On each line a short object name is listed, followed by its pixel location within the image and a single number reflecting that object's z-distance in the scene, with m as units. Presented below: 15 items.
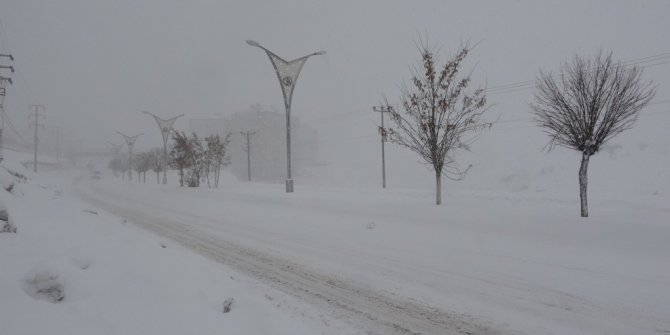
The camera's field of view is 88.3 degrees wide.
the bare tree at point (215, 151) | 30.25
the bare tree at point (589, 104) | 9.96
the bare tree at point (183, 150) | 29.81
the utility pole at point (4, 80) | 26.52
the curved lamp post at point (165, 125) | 33.88
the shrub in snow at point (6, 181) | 7.17
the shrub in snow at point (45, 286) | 3.17
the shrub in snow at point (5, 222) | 4.08
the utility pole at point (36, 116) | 66.94
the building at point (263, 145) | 78.94
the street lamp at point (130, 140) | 48.01
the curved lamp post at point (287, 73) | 16.77
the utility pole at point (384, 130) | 12.51
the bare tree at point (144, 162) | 58.41
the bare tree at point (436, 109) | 11.88
